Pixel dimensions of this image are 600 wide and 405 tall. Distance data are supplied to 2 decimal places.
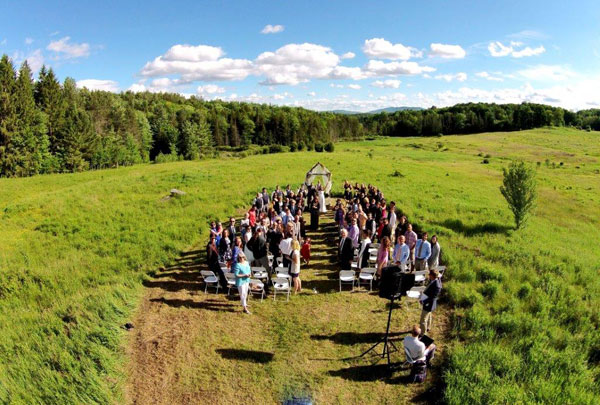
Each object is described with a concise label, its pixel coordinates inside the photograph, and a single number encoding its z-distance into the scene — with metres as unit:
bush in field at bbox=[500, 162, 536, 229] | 19.70
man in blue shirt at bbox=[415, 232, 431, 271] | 12.27
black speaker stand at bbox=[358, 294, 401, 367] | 8.91
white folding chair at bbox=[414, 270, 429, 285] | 11.66
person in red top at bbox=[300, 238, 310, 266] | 13.66
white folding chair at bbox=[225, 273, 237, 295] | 12.07
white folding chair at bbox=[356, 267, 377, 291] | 12.17
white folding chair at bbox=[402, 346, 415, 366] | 8.28
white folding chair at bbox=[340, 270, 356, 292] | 12.04
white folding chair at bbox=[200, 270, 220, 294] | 12.45
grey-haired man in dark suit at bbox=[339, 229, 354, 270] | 12.74
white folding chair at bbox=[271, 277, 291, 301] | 11.76
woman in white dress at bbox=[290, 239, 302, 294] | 11.81
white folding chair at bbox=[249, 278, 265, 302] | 12.01
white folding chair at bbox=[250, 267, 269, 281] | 12.28
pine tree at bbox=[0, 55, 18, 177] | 50.25
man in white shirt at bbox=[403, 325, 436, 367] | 8.11
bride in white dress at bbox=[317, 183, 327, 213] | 22.03
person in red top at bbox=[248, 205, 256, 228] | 16.52
